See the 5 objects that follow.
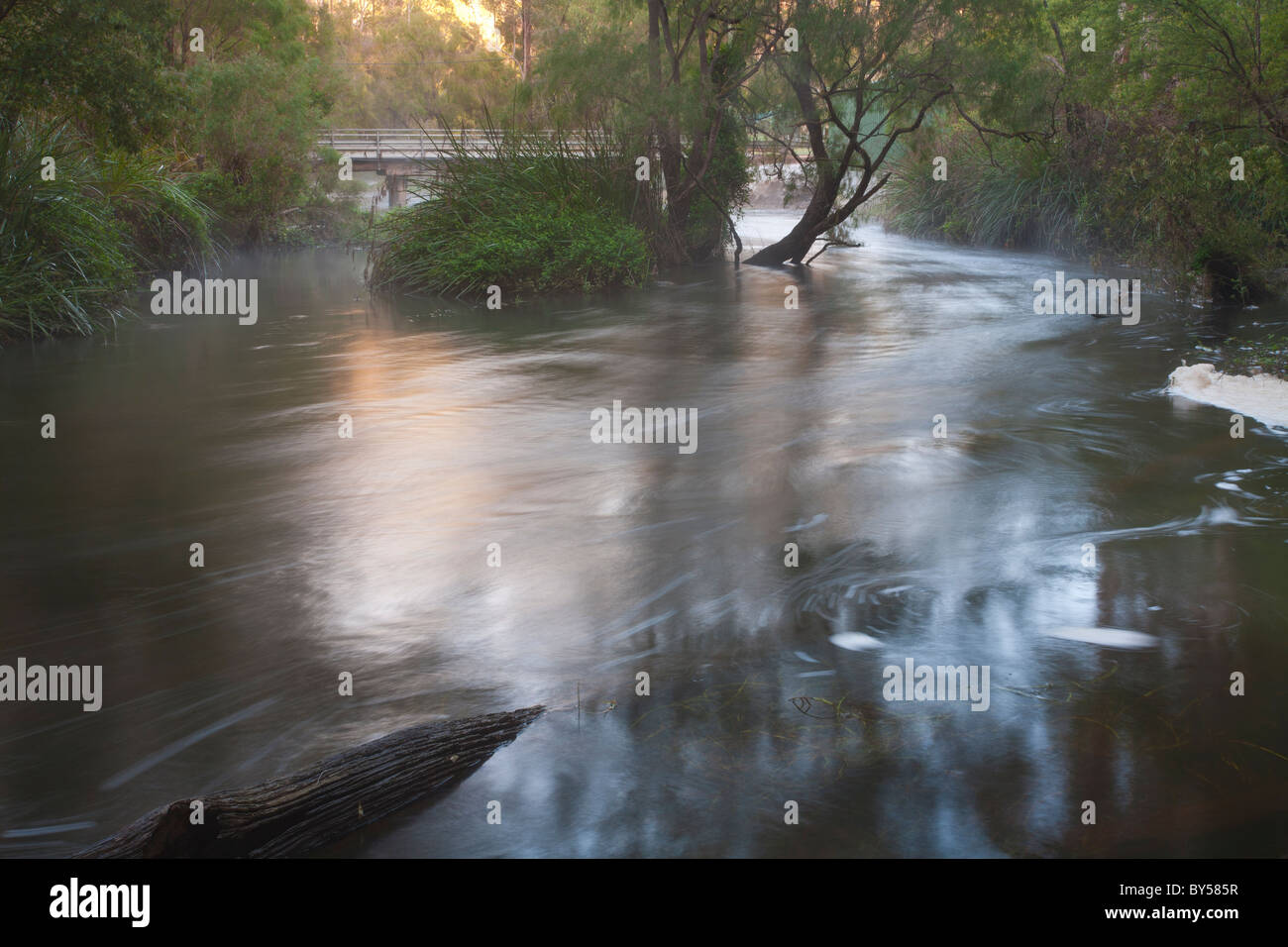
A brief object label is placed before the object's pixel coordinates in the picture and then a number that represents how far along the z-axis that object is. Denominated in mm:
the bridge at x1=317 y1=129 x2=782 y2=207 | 47156
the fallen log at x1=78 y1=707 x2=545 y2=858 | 3256
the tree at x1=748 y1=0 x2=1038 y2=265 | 17453
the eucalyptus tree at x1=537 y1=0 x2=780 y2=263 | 18438
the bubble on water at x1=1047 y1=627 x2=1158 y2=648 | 4941
